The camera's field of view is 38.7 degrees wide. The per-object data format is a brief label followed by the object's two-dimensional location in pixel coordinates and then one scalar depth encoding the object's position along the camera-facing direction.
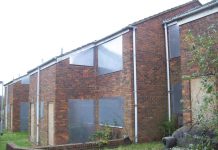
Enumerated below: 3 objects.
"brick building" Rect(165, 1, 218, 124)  9.55
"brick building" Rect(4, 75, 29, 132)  28.27
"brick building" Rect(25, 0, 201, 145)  13.93
